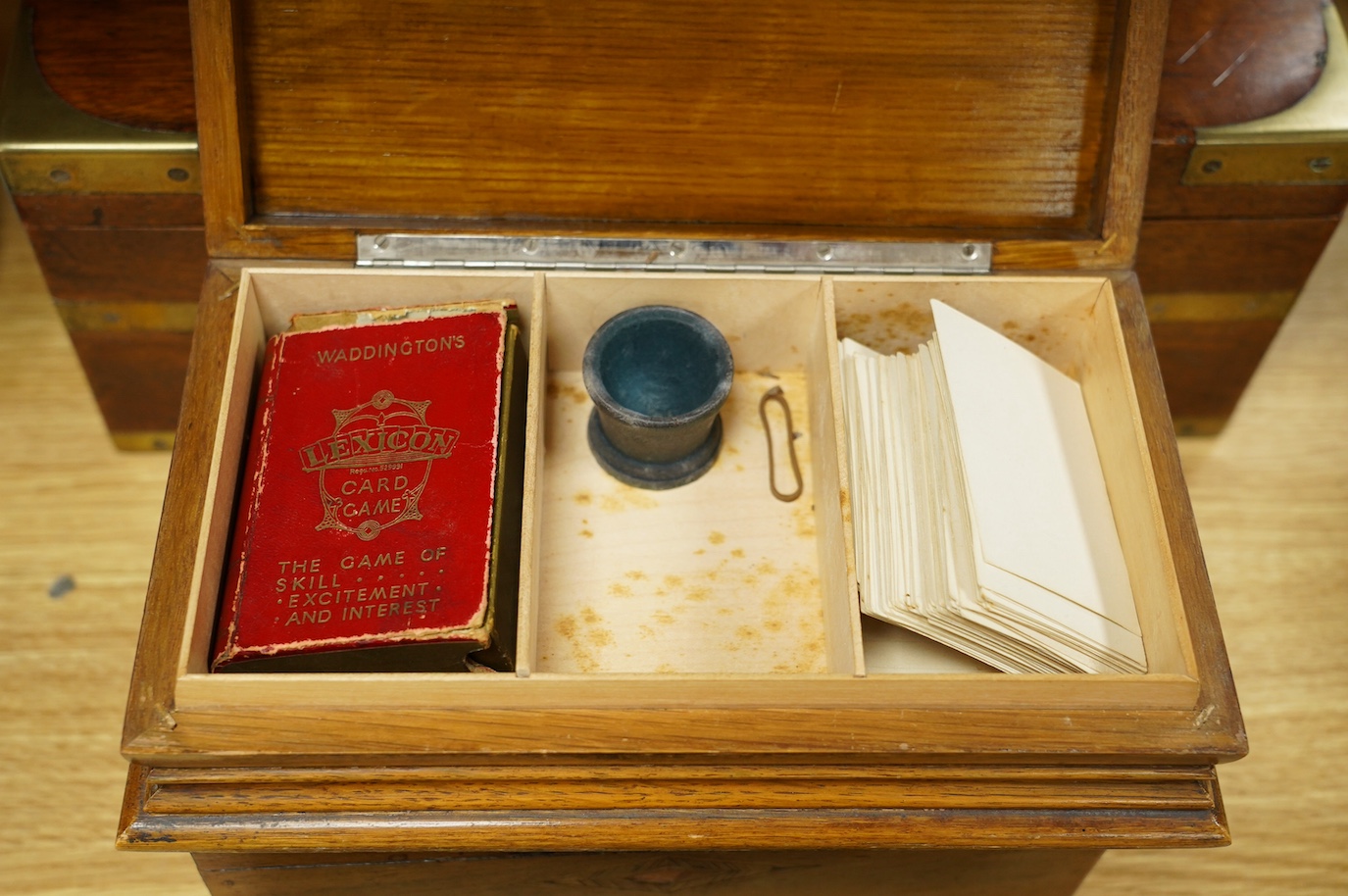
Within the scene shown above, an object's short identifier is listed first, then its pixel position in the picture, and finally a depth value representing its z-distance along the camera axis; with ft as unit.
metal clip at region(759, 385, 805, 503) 1.37
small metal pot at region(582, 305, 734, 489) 1.28
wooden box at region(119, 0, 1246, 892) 1.08
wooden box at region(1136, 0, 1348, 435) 1.53
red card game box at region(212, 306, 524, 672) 1.12
